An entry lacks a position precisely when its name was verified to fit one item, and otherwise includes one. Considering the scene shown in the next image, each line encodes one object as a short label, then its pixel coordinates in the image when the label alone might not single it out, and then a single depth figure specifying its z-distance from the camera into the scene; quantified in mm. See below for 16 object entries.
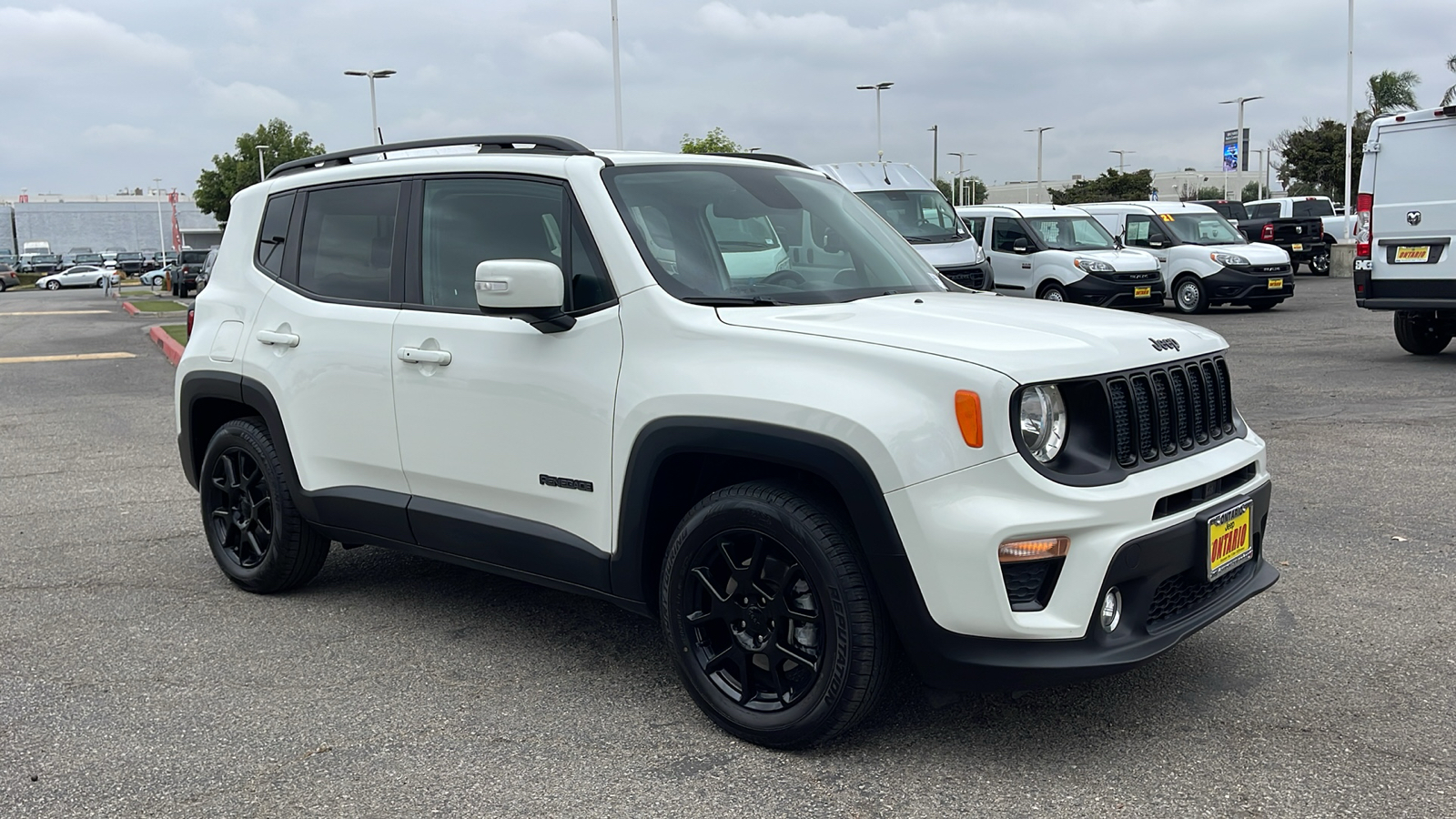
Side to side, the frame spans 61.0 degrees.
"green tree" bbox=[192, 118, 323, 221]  84688
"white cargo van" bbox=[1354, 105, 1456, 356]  11531
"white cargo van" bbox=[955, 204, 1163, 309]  18188
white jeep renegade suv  3213
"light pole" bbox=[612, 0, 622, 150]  26959
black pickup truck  27484
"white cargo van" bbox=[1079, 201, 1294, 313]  19734
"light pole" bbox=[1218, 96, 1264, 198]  63312
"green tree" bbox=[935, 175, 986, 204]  118394
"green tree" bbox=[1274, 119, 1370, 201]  53500
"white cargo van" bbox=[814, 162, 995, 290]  16797
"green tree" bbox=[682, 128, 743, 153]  52500
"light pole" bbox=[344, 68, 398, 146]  47250
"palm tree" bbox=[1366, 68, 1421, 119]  49594
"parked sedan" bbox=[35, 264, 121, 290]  62250
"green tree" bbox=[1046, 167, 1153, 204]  76562
